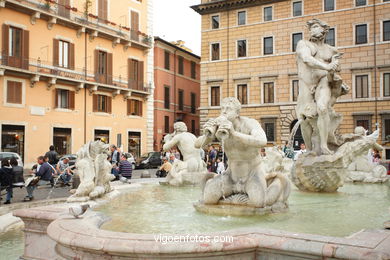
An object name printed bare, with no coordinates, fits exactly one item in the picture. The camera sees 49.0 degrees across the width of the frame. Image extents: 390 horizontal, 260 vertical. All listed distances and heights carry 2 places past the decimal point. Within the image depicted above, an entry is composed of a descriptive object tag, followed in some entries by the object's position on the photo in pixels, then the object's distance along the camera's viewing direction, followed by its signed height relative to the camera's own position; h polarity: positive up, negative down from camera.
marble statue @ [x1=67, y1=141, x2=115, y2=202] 6.21 -0.45
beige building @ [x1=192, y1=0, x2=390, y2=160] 32.59 +7.26
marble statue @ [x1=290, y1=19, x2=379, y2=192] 6.93 +0.41
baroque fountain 3.16 -0.74
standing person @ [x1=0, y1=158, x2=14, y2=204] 9.07 -0.78
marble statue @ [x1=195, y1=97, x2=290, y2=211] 4.79 -0.35
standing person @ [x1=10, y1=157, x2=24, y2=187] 10.16 -0.72
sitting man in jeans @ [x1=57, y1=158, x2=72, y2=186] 13.33 -1.09
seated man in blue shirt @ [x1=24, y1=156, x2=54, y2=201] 10.45 -0.78
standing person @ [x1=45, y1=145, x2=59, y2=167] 17.17 -0.62
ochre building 26.19 +4.73
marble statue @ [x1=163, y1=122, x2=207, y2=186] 8.59 -0.41
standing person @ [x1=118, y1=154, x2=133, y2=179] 11.92 -0.76
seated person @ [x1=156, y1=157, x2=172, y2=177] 11.82 -0.80
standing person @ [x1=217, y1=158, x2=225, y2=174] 11.62 -0.70
